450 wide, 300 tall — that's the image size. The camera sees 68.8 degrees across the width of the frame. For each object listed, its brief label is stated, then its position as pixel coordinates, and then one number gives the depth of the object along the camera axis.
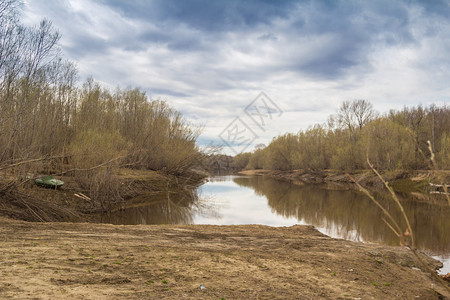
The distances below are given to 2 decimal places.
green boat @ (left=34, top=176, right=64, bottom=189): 14.47
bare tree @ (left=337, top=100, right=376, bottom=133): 53.28
